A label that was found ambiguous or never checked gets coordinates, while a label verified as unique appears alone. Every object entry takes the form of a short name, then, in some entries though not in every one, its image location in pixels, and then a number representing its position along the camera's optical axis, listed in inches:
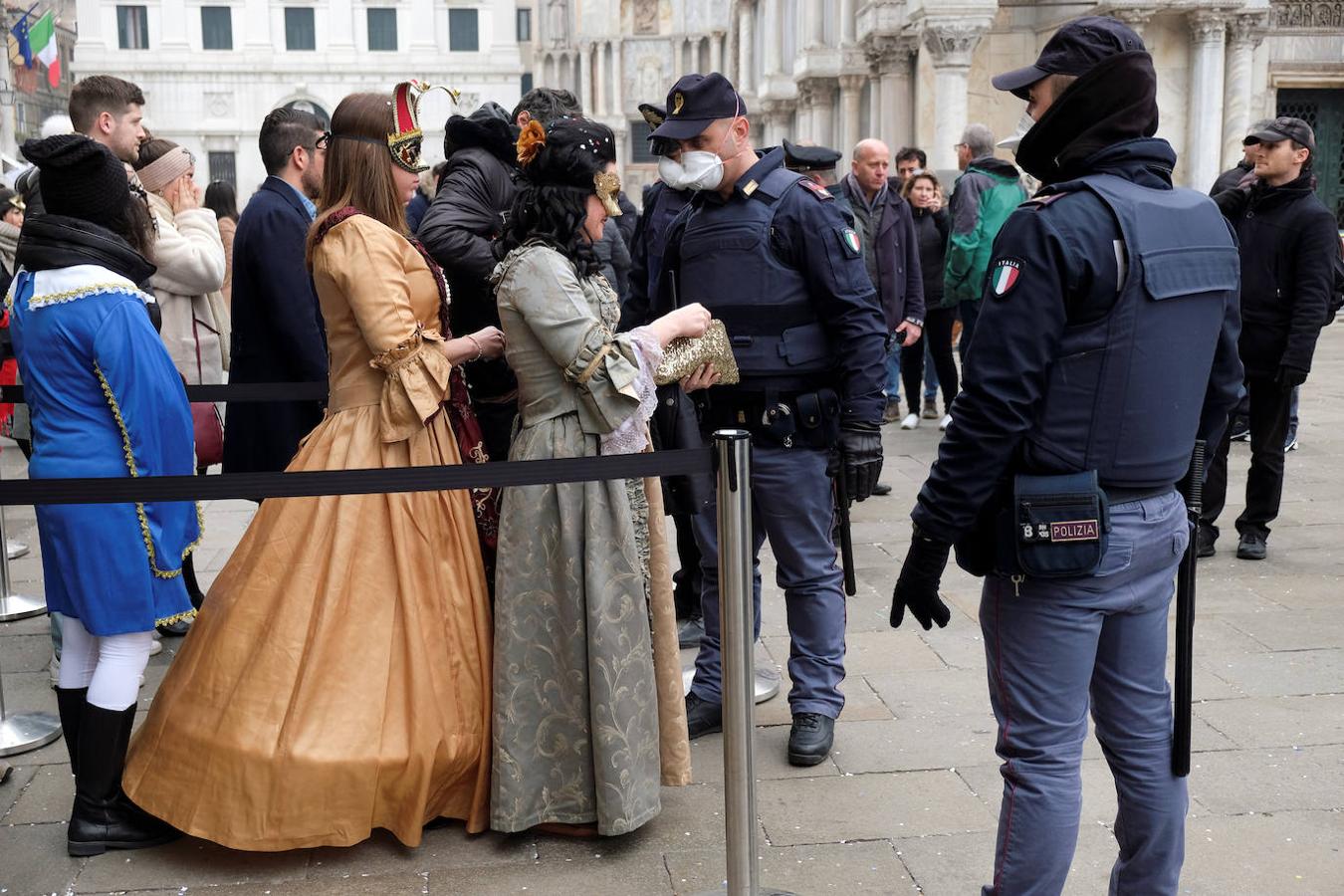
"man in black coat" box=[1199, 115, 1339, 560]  243.1
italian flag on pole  1243.8
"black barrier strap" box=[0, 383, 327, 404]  183.6
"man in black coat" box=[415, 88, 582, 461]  185.8
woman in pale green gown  141.0
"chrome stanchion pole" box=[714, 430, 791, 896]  121.3
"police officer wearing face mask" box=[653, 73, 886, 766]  163.0
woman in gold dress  139.2
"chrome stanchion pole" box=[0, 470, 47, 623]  234.4
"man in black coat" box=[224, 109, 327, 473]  197.5
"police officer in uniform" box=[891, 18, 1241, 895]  103.0
